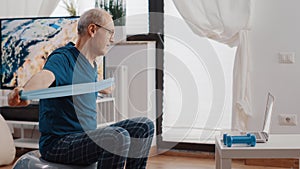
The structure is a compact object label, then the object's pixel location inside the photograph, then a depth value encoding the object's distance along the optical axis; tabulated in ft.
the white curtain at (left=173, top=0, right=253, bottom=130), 12.51
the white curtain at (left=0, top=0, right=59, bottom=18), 15.20
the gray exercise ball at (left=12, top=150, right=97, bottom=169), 7.07
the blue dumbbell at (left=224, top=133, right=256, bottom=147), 7.29
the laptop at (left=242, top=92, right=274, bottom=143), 7.72
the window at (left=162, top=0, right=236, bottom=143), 13.35
